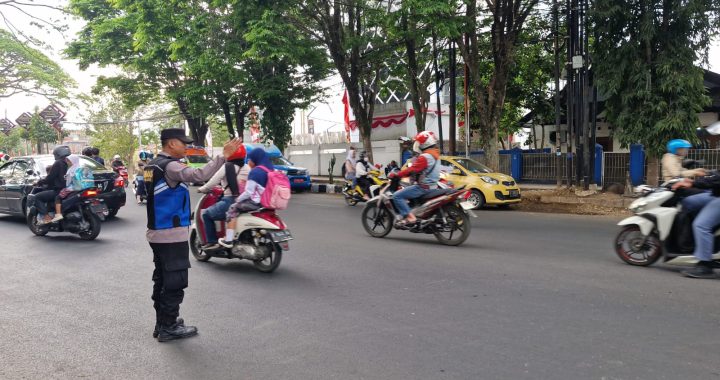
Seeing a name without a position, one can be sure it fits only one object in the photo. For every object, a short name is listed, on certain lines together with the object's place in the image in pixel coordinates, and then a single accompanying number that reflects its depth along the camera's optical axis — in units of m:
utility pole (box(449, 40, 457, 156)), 18.53
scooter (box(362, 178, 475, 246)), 8.32
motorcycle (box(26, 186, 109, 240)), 9.58
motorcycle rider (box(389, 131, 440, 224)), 8.38
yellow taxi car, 13.87
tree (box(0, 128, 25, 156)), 55.66
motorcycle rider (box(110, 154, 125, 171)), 17.14
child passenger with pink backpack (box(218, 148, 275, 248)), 6.62
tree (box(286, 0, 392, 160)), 17.97
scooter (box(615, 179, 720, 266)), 6.31
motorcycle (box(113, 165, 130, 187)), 16.92
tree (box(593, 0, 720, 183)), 13.68
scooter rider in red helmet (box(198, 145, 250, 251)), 6.94
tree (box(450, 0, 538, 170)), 15.81
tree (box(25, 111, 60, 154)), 26.16
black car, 11.48
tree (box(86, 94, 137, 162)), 49.41
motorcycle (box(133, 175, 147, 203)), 15.43
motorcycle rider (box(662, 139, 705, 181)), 6.62
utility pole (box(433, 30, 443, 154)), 19.84
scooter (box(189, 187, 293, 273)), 6.59
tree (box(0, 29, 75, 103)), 28.34
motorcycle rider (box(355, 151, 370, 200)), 14.94
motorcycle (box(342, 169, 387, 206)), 15.16
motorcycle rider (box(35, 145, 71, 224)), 9.69
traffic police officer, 4.34
